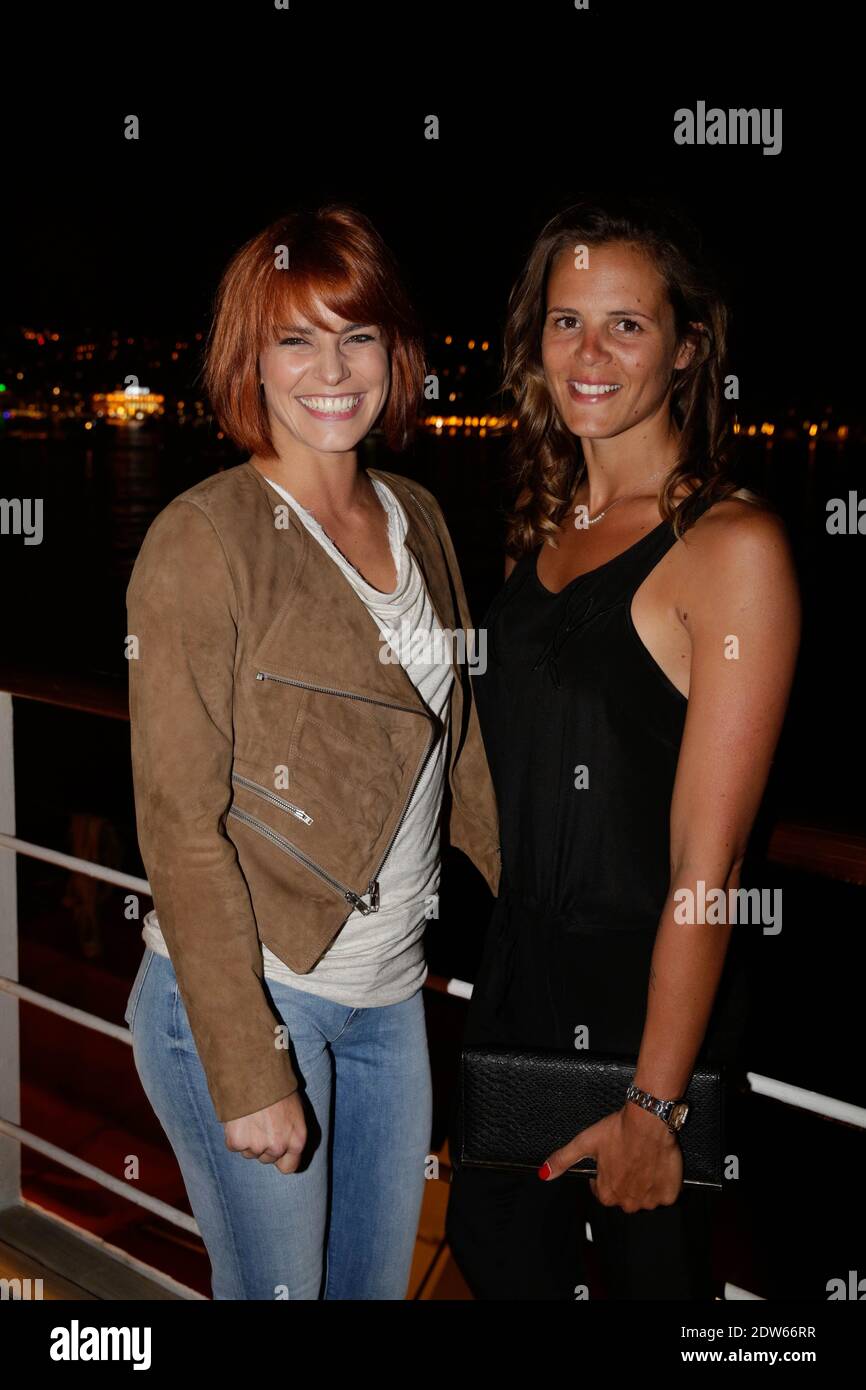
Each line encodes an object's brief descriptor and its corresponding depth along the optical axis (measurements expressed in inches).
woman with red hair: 52.3
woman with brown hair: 52.1
